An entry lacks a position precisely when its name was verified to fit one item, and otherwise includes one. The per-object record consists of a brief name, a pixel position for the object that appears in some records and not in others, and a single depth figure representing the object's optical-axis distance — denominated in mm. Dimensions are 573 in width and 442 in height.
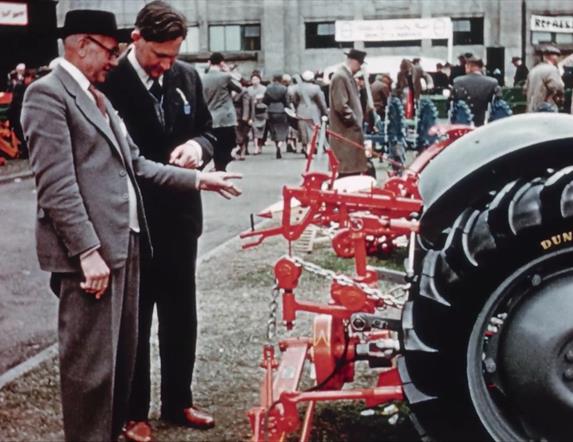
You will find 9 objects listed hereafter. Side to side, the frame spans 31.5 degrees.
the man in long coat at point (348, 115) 11406
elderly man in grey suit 3740
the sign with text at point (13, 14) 27469
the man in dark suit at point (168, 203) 4738
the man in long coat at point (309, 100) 20328
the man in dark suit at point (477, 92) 13984
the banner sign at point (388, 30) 42969
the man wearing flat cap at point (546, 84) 14125
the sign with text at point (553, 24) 44469
